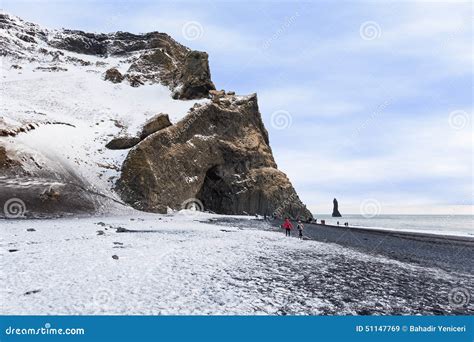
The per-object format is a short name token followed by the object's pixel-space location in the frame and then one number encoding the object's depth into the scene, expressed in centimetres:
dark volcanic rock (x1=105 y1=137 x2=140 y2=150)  5516
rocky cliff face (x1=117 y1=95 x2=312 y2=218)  5266
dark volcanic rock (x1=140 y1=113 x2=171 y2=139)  5891
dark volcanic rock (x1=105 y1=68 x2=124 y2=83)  8112
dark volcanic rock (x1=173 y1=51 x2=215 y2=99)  7606
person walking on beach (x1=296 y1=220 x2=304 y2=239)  2993
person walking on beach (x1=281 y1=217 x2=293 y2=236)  3141
